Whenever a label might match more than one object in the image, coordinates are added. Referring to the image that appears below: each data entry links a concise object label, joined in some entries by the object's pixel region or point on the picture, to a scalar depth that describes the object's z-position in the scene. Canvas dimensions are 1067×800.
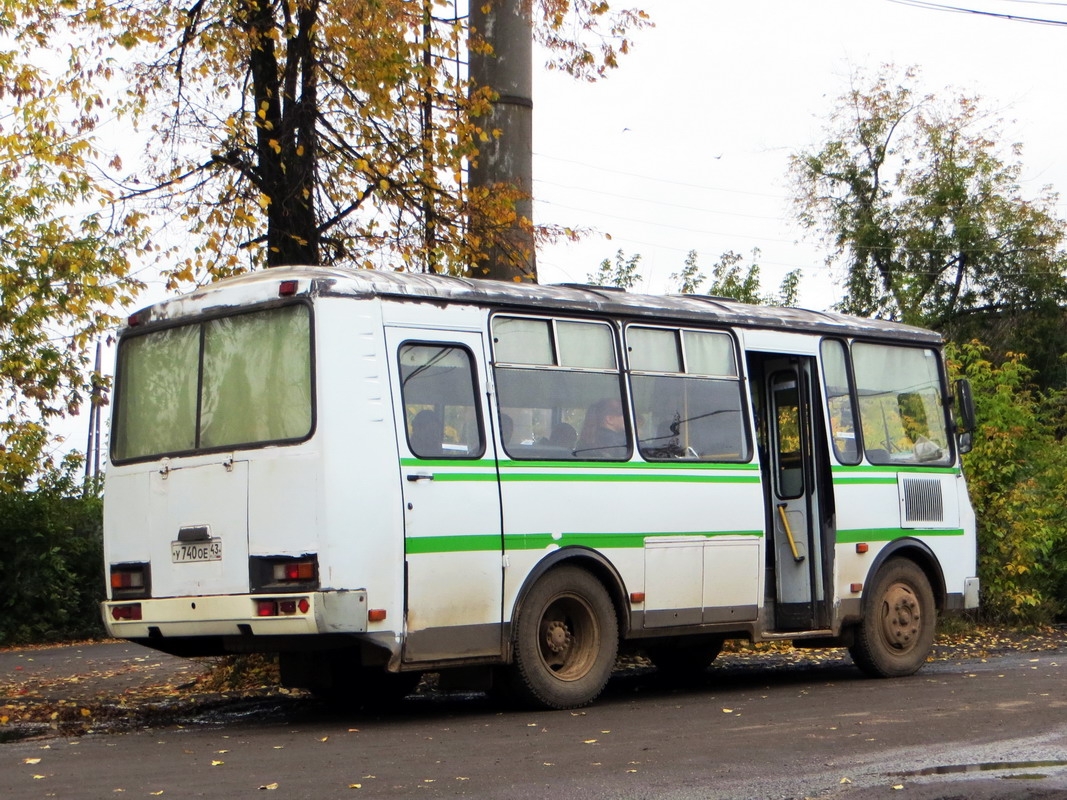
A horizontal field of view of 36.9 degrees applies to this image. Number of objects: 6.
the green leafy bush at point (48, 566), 22.34
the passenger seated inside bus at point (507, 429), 10.51
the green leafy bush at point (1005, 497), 17.81
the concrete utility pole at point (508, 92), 14.15
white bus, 9.69
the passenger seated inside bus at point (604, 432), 11.05
